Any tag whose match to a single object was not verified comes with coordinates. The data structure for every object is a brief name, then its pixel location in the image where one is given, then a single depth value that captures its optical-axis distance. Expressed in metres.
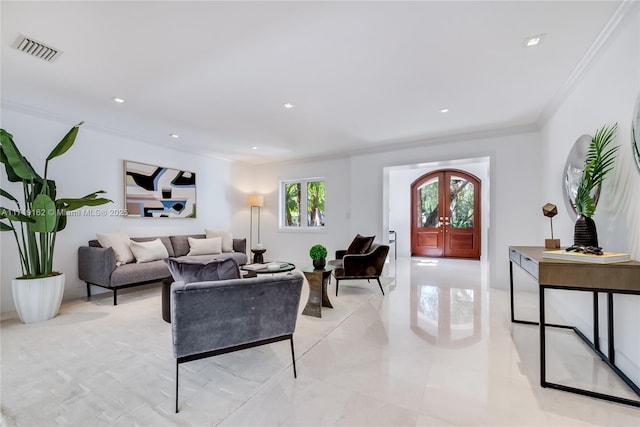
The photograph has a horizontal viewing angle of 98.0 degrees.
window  6.65
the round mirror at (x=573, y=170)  2.62
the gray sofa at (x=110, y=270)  3.60
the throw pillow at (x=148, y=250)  4.12
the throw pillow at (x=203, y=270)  2.02
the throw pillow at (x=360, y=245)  4.42
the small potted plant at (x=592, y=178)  2.08
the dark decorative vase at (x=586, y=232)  2.07
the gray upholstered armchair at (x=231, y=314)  1.66
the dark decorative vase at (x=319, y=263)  3.40
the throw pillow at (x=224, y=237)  5.56
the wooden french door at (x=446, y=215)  7.72
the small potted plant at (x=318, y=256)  3.40
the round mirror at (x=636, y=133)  1.77
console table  1.67
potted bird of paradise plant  2.90
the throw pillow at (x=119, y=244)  3.94
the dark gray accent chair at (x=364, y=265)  3.93
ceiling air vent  2.23
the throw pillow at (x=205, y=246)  5.07
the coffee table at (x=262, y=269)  3.52
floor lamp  6.75
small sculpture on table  2.68
